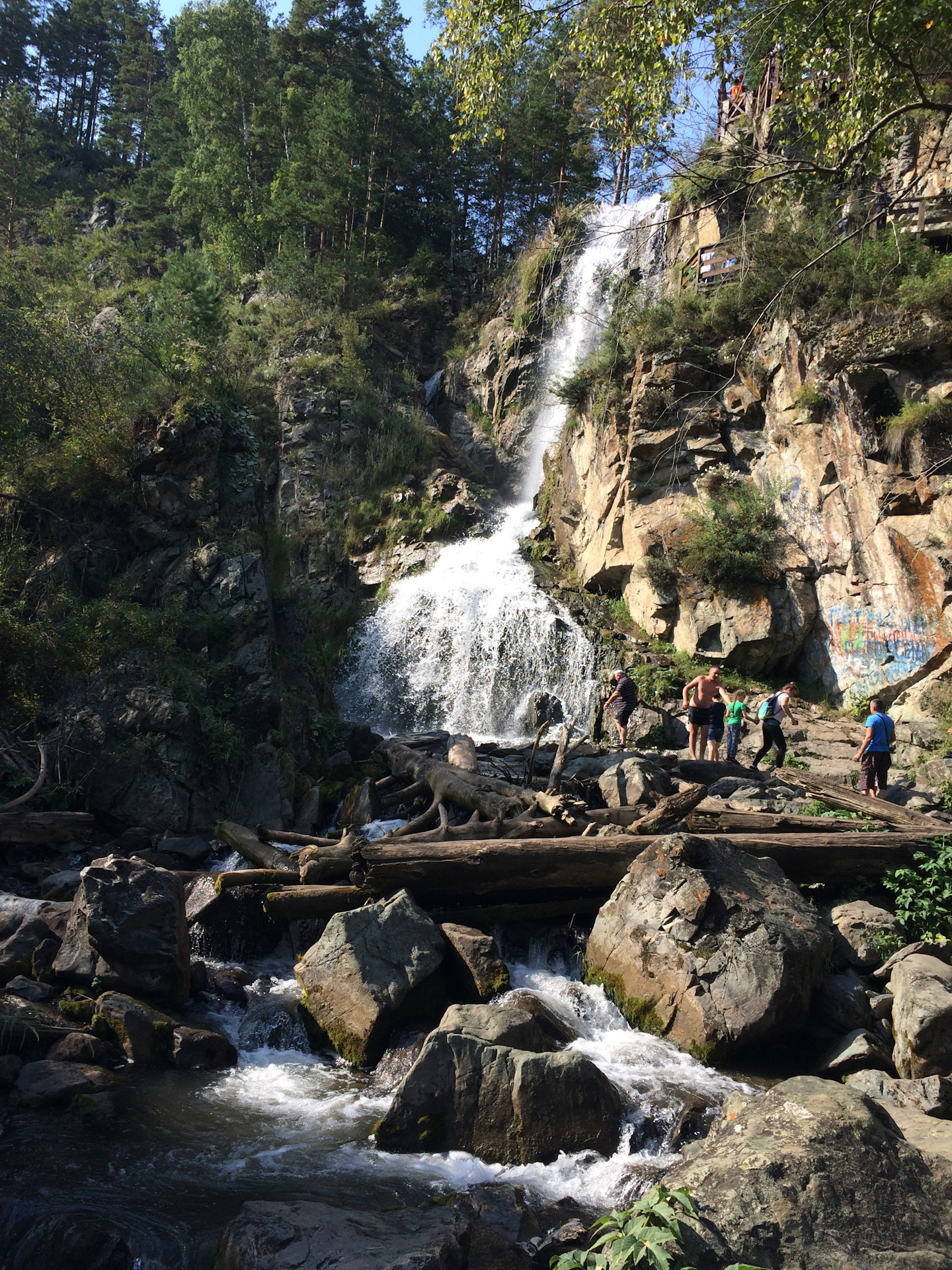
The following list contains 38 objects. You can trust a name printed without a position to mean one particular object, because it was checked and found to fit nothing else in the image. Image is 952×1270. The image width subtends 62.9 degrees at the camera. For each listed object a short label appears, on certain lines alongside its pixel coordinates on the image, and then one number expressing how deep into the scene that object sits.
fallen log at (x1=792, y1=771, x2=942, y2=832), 9.18
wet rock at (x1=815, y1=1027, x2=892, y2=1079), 6.28
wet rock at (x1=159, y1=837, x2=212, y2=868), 10.10
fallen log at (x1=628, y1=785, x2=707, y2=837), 8.45
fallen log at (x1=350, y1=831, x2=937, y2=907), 8.08
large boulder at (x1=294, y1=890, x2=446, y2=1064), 6.65
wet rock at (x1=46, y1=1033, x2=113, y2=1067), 5.91
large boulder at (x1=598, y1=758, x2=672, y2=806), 10.19
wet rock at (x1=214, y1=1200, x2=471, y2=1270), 3.73
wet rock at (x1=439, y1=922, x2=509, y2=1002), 7.23
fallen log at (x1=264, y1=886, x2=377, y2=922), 8.05
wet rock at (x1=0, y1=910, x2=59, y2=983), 6.74
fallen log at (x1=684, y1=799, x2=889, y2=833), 9.01
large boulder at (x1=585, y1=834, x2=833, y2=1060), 6.50
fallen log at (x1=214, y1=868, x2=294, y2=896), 8.26
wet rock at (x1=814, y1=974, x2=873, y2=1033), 6.77
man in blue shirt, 11.06
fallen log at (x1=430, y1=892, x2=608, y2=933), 8.34
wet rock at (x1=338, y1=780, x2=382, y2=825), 11.13
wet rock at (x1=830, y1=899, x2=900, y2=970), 7.52
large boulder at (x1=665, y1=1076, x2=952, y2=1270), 3.53
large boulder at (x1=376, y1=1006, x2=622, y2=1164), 5.29
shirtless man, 13.12
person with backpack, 13.28
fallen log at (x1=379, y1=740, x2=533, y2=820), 9.86
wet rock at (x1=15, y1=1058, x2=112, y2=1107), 5.47
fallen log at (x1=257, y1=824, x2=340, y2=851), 9.30
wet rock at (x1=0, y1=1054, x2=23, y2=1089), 5.54
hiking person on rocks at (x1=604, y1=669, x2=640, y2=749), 14.02
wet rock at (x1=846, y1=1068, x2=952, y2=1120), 5.55
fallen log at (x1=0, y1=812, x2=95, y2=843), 9.50
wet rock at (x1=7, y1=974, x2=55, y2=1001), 6.42
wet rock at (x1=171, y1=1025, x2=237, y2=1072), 6.29
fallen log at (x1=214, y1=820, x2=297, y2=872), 8.91
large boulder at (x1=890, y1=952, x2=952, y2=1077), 6.11
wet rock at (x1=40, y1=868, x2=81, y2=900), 8.50
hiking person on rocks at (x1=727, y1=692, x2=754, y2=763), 13.67
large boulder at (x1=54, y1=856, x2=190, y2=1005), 6.75
